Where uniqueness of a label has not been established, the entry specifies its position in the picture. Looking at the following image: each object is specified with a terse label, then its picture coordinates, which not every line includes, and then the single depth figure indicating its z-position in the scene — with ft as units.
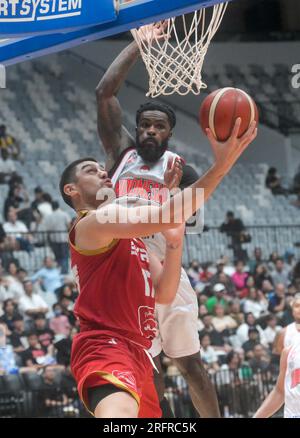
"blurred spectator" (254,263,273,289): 47.78
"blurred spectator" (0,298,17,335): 39.34
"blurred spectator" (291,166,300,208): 56.24
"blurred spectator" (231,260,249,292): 46.96
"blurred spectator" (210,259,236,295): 46.07
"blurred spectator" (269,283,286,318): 45.83
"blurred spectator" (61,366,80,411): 36.24
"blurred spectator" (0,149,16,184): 49.03
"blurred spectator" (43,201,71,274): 45.52
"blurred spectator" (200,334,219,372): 39.80
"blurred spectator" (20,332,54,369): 37.88
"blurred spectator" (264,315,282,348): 43.49
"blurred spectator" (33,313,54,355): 38.99
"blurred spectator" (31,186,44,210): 47.26
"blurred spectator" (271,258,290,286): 48.70
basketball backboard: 17.02
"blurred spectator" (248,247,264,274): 48.85
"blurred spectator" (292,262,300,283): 48.98
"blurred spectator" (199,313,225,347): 41.78
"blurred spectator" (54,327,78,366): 37.96
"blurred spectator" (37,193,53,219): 47.03
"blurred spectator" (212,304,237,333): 43.09
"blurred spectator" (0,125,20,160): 51.55
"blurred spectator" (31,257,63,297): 43.73
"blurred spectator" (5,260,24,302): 41.78
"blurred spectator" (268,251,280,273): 49.80
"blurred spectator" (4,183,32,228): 46.11
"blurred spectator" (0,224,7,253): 44.06
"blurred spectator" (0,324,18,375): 37.09
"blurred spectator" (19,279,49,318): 41.11
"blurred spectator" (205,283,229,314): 44.06
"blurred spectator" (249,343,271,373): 40.63
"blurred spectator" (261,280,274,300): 47.09
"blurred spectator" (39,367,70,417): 35.86
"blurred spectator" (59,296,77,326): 40.45
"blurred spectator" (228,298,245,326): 44.27
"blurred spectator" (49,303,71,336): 40.06
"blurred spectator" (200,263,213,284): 46.23
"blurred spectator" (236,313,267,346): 43.14
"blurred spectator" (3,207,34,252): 45.03
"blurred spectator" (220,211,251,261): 50.11
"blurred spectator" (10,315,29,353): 38.55
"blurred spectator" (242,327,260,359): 41.87
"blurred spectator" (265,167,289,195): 56.90
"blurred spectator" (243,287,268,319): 45.50
